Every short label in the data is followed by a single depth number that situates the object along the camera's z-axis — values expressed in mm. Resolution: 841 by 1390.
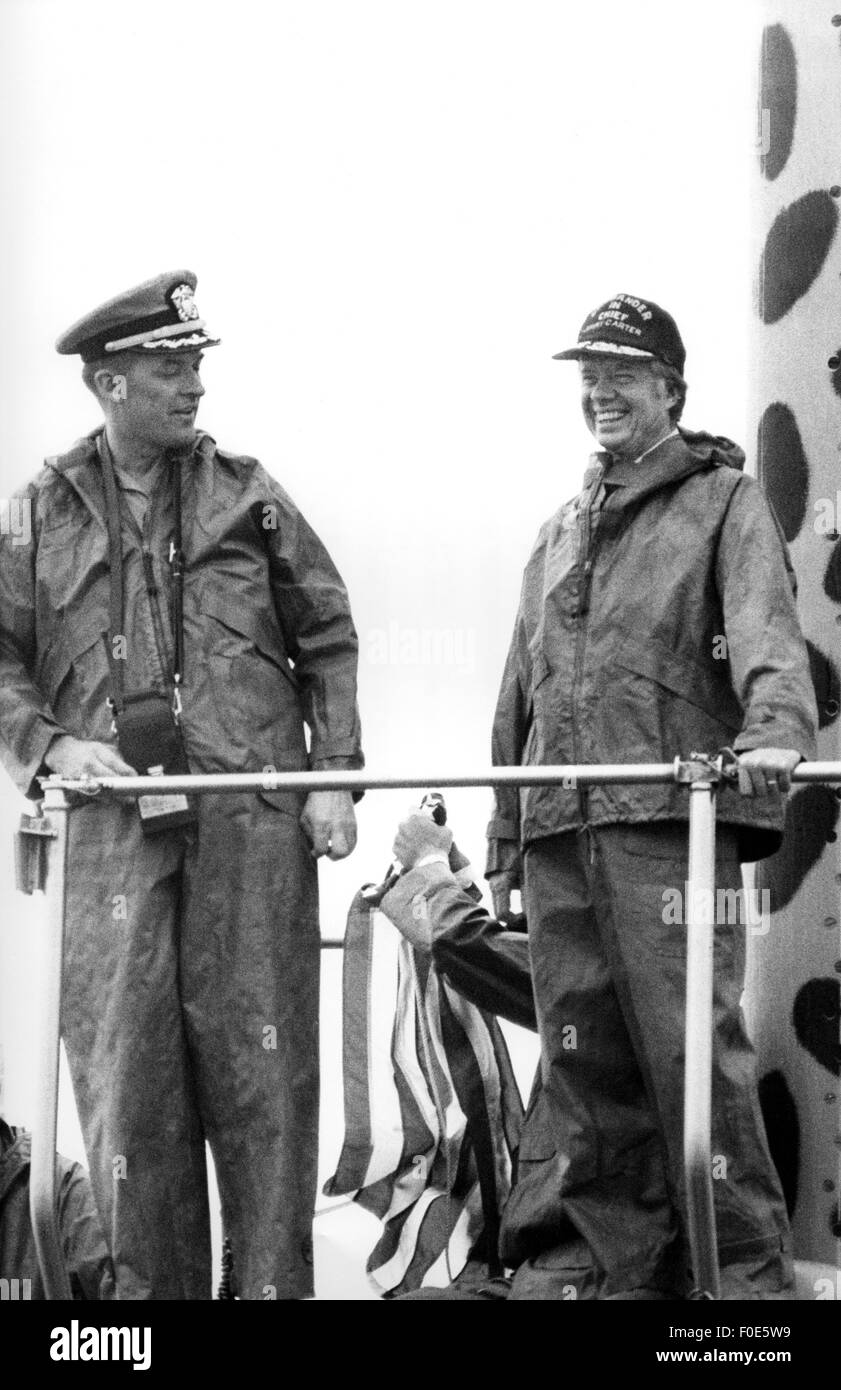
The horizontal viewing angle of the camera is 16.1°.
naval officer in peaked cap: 5703
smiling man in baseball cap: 5449
